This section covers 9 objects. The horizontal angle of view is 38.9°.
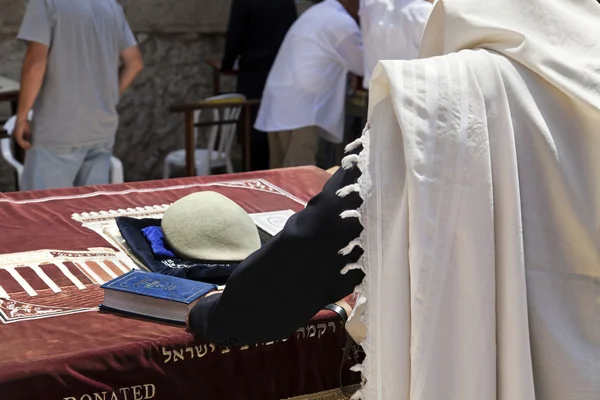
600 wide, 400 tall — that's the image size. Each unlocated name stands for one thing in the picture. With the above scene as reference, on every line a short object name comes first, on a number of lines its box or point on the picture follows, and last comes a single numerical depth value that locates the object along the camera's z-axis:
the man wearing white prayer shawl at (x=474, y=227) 1.23
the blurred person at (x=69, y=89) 3.20
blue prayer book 1.67
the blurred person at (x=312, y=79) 4.40
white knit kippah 1.95
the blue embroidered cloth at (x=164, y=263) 1.85
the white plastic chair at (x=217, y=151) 4.63
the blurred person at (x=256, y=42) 4.79
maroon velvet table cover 1.52
